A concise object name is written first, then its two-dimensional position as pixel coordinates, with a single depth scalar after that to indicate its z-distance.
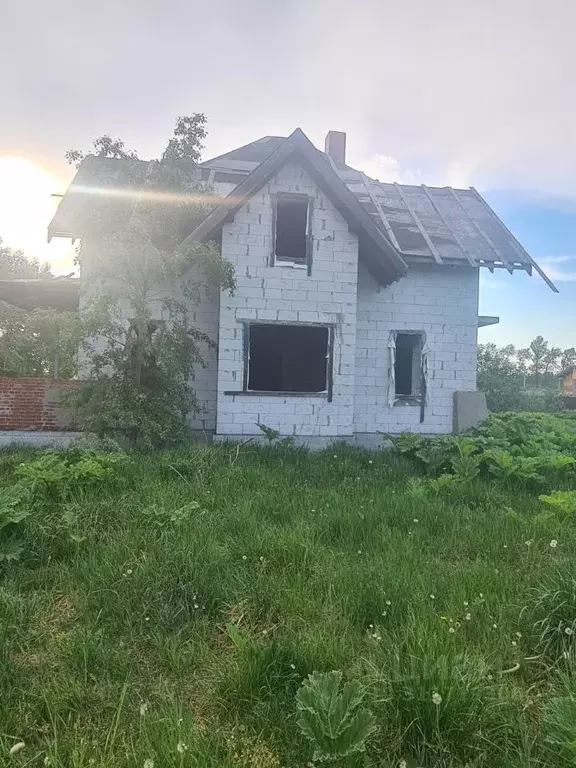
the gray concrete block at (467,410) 12.89
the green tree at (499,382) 23.20
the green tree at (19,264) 40.31
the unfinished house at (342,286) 10.96
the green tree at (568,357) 87.24
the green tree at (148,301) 9.09
